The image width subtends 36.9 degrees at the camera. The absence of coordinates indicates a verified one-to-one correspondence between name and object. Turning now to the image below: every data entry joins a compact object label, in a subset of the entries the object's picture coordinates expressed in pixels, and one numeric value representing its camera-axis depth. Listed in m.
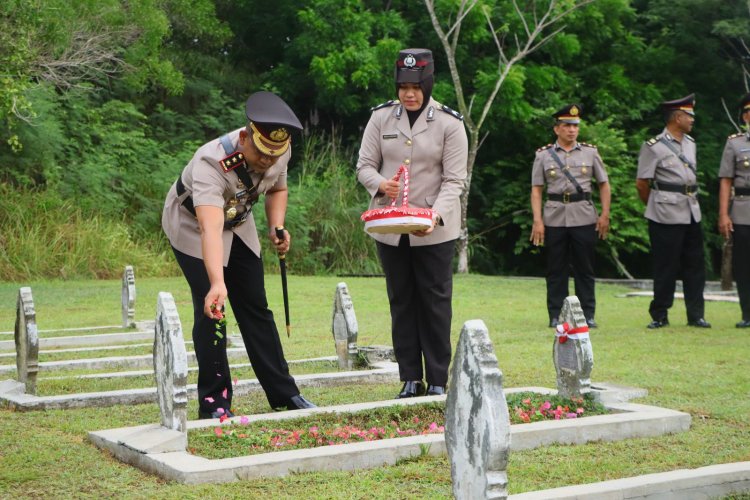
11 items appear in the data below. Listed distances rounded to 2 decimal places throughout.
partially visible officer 11.38
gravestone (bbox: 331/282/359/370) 8.32
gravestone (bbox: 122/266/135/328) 11.34
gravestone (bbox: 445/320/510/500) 3.87
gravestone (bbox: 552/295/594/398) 6.27
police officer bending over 5.91
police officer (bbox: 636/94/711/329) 11.30
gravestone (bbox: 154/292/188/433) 5.36
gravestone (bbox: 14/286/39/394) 7.04
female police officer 6.97
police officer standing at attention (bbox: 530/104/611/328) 11.46
